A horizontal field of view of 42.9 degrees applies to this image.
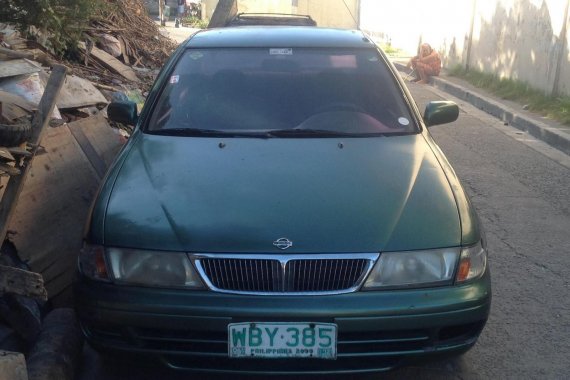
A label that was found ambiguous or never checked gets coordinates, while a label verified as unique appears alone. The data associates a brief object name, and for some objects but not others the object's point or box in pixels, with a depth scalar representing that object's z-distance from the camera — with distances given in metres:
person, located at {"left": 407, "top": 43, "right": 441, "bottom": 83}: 17.67
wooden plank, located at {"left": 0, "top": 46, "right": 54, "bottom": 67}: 6.38
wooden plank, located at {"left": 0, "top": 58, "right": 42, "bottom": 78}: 6.05
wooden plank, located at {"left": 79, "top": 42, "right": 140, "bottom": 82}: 9.64
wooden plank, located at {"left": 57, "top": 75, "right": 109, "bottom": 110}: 6.68
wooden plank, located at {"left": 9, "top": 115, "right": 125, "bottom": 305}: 4.08
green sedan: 2.85
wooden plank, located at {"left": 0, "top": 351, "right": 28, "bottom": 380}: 2.80
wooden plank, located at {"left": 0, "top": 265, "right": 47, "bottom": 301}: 3.14
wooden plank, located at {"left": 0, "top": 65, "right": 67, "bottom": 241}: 3.80
